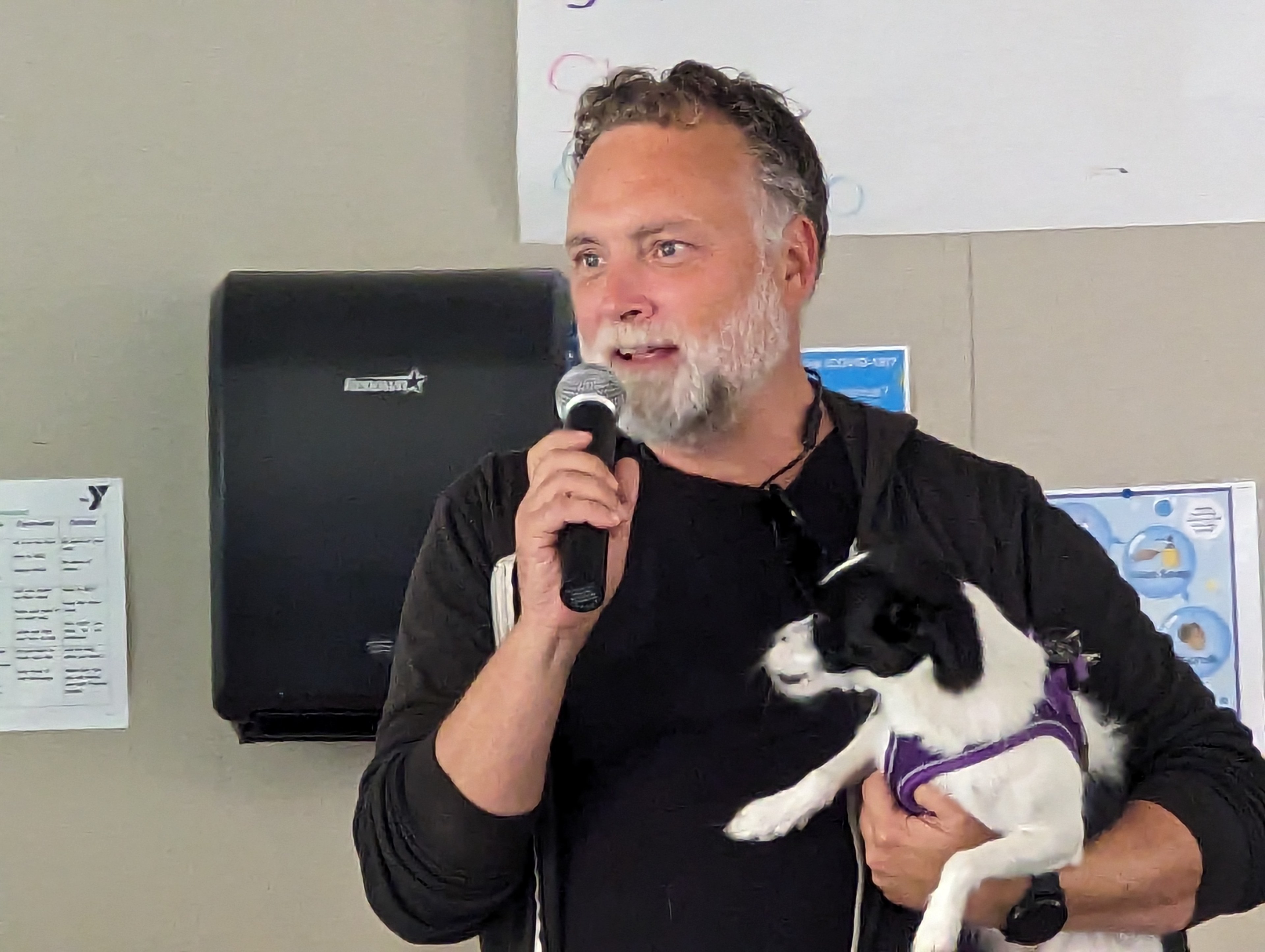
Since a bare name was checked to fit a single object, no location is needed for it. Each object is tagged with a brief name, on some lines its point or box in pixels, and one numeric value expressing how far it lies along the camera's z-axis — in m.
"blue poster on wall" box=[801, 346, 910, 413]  4.00
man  3.53
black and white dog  3.49
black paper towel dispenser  3.90
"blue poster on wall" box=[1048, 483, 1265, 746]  3.98
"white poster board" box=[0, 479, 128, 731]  3.98
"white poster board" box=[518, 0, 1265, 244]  3.98
